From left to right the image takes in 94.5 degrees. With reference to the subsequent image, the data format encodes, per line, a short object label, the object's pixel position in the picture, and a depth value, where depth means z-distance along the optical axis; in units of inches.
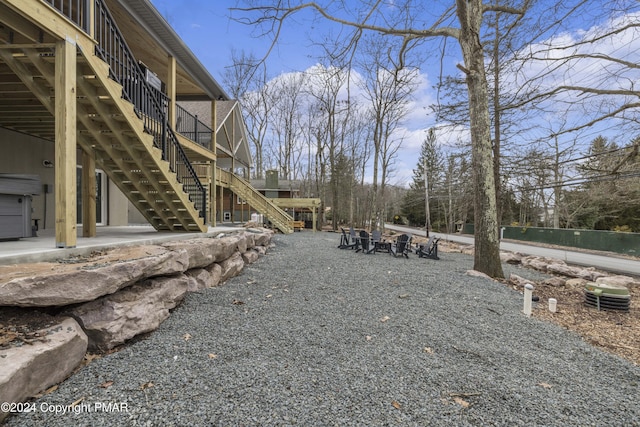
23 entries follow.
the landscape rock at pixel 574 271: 320.7
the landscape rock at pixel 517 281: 267.6
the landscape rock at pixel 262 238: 344.4
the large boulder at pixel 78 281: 93.0
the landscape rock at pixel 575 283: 274.8
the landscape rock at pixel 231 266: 220.5
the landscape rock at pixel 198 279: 178.1
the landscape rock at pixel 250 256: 285.0
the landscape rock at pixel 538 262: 380.5
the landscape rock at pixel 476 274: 271.3
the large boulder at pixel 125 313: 107.6
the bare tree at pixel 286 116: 1138.7
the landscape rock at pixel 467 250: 543.9
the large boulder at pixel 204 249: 176.6
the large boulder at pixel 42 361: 75.6
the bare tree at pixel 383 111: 943.0
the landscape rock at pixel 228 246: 222.7
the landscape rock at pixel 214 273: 200.7
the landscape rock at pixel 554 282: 281.8
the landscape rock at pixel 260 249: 334.3
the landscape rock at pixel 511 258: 438.0
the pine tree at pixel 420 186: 1482.5
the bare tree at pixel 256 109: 1039.0
